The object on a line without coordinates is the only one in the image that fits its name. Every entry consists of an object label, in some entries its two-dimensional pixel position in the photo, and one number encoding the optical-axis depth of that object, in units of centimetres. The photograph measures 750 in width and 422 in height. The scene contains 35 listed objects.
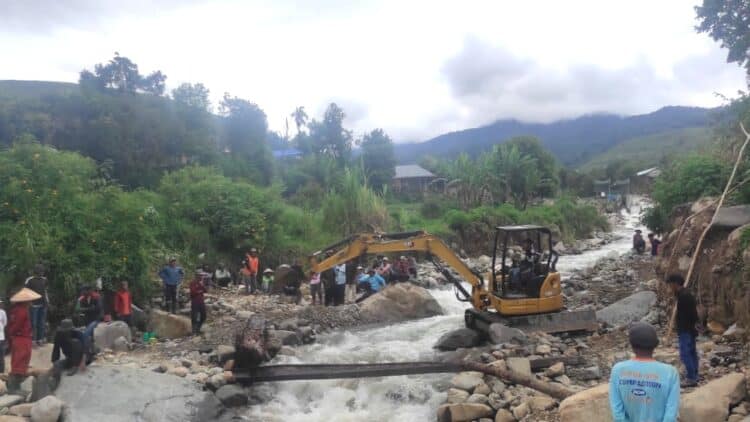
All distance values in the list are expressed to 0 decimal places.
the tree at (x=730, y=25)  1770
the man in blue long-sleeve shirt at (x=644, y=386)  346
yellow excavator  1077
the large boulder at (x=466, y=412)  730
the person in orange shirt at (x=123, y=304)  1130
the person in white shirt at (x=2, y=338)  834
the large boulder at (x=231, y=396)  816
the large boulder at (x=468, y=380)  818
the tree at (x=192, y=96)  3131
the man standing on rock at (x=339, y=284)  1462
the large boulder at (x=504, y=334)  1022
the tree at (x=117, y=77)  3041
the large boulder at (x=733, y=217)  981
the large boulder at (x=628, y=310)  1148
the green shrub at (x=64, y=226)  1116
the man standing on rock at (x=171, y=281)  1280
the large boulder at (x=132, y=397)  727
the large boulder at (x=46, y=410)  672
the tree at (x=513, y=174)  4019
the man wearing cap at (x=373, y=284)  1525
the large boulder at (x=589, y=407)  546
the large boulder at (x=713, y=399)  529
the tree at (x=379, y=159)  4309
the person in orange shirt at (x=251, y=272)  1619
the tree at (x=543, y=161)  5022
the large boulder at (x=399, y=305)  1372
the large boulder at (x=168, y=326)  1156
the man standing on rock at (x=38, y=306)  974
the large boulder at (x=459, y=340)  1088
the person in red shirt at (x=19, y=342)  780
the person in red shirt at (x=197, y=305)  1177
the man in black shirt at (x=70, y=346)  796
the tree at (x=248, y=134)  3425
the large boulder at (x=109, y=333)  1029
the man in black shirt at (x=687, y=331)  659
